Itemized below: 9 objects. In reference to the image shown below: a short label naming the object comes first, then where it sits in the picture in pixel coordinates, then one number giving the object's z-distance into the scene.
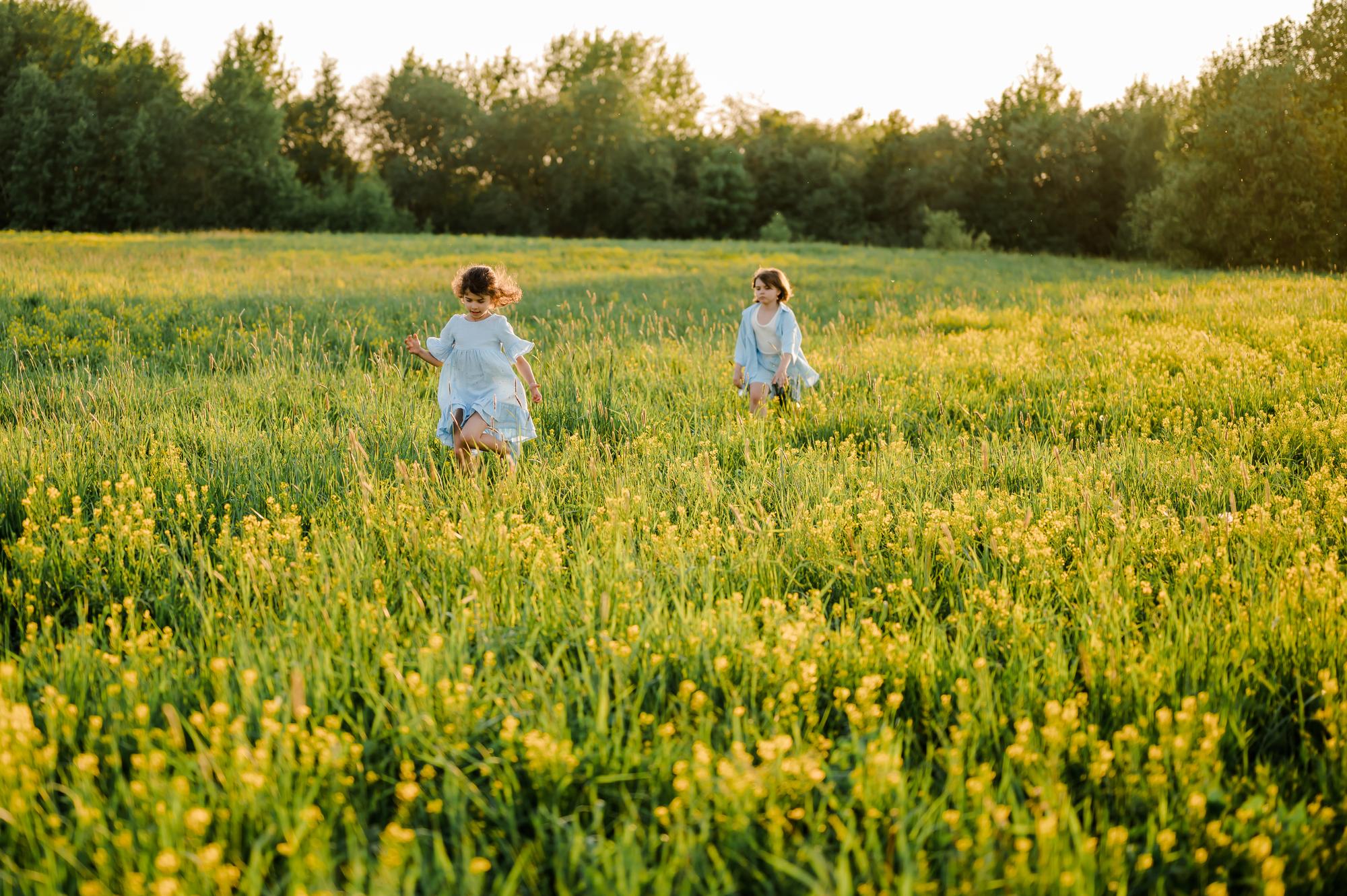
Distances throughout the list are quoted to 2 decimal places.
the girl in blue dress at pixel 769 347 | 7.04
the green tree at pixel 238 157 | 52.22
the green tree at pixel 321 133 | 62.66
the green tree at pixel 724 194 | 59.44
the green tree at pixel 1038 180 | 50.88
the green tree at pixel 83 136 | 48.88
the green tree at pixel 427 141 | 61.06
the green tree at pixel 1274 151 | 24.41
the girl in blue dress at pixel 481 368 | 5.44
